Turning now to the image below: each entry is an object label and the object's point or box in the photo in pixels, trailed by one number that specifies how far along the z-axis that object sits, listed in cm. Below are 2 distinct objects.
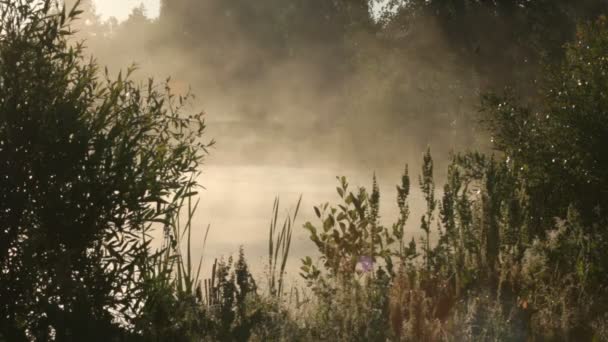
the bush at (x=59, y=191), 1095
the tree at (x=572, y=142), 1709
